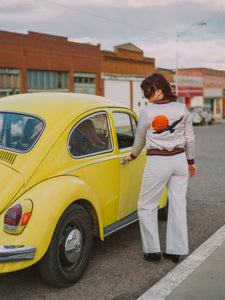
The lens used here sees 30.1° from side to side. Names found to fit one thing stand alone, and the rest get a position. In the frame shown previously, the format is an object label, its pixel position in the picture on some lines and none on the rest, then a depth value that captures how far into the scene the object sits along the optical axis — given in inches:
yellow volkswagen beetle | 128.0
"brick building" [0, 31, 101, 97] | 1122.0
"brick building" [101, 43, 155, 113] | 1523.1
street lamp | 1604.3
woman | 158.1
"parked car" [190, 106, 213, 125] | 1590.1
